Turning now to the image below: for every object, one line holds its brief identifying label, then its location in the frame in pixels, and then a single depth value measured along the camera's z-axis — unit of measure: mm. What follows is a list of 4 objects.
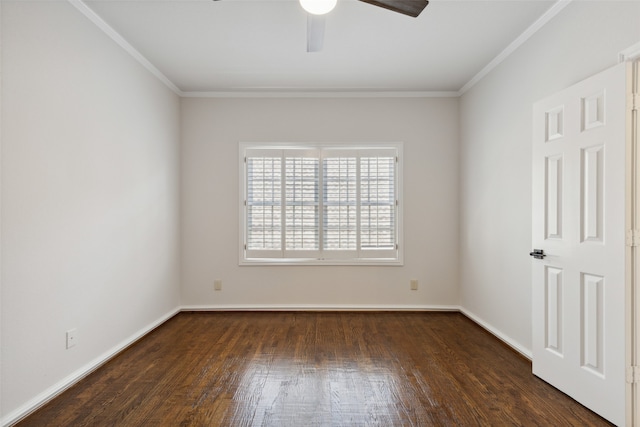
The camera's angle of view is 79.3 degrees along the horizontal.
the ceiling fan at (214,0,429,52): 2031
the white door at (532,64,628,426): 2172
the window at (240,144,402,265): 4836
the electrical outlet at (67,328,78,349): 2672
